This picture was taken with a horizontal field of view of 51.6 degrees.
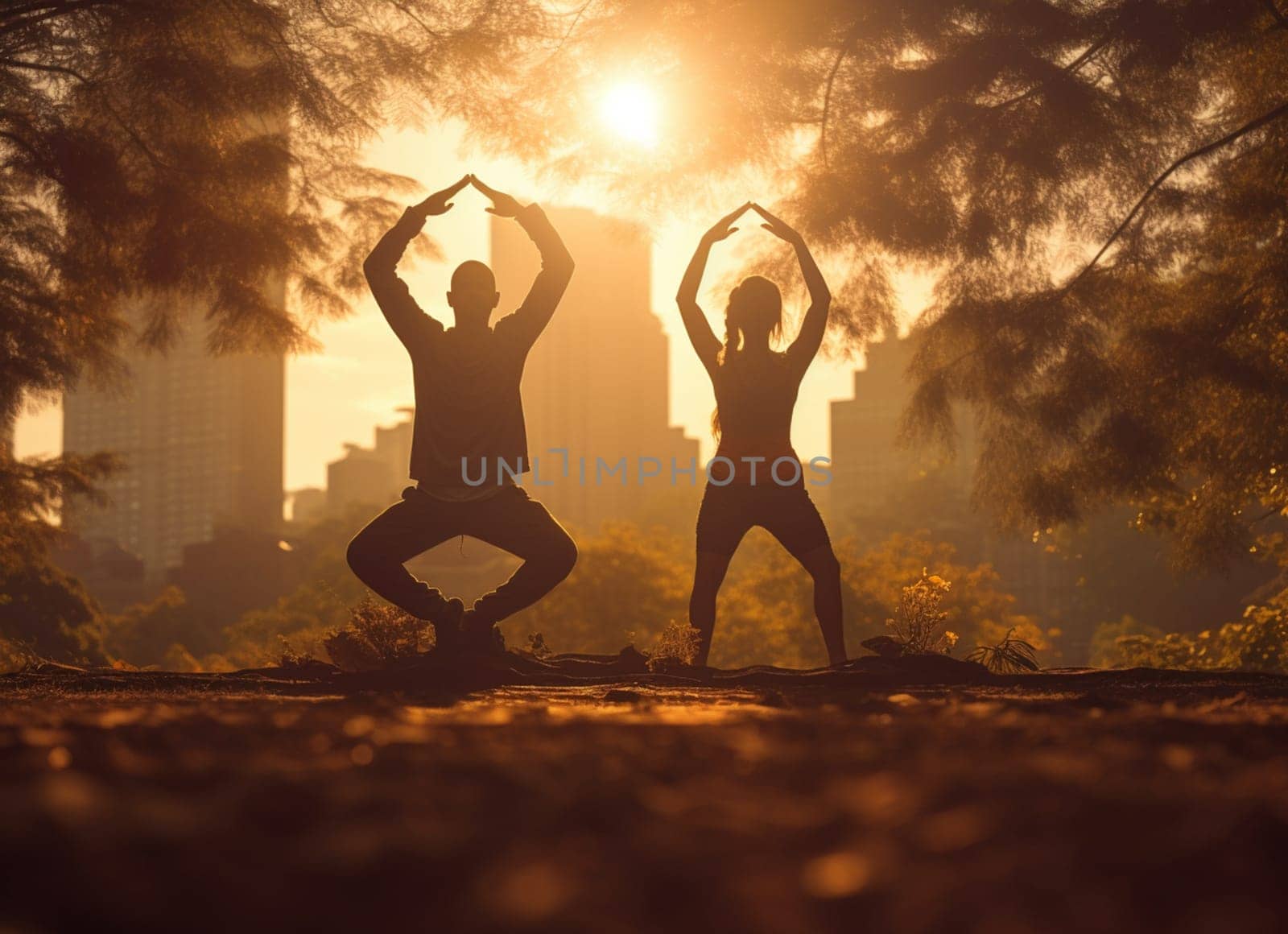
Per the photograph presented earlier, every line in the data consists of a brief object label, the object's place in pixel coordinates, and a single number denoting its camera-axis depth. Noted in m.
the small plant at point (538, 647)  6.53
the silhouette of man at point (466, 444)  5.71
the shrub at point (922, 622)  6.38
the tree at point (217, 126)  8.04
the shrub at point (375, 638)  6.19
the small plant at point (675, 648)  5.86
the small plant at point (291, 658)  5.93
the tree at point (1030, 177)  8.20
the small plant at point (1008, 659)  6.23
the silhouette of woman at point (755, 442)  6.15
